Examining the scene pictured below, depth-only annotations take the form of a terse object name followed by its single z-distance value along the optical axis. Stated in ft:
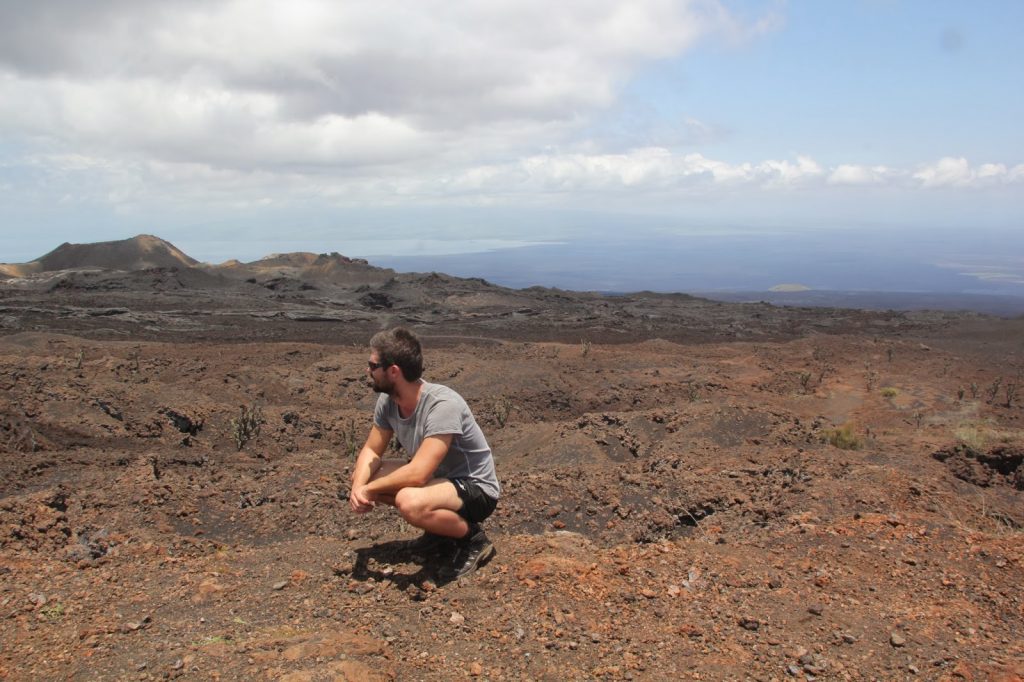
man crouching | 14.64
